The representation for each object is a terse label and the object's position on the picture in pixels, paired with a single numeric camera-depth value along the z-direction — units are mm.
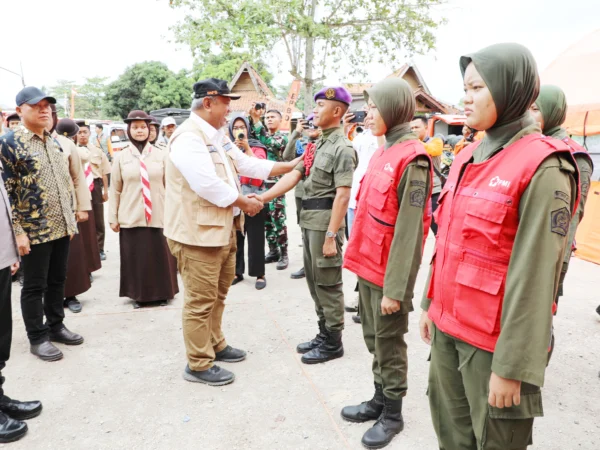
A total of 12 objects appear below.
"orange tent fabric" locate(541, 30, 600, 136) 6736
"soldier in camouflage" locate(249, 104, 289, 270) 5453
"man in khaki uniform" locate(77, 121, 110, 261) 6234
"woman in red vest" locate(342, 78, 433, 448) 2201
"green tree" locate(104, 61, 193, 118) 31594
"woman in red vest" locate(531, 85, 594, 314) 2812
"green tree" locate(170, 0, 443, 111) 12219
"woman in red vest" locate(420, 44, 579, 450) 1282
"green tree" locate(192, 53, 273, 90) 30031
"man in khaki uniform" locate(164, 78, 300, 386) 2826
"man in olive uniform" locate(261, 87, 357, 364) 3199
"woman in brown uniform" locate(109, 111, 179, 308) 4422
